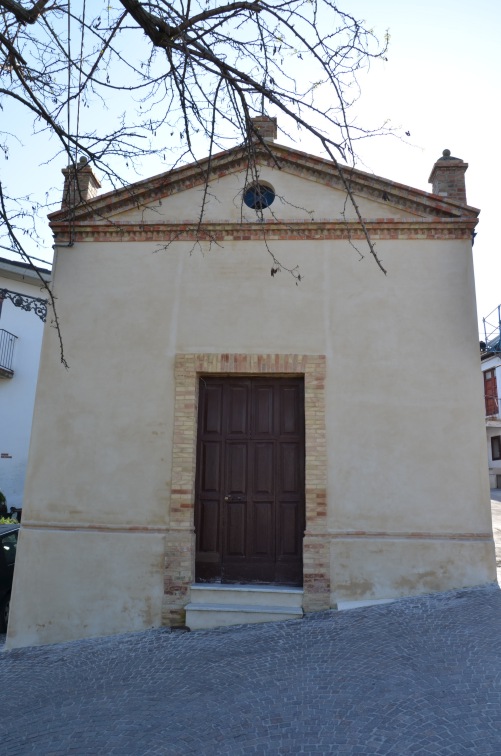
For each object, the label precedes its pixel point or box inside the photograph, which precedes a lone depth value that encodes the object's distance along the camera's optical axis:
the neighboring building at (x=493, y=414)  30.77
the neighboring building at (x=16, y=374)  16.16
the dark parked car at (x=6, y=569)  7.46
